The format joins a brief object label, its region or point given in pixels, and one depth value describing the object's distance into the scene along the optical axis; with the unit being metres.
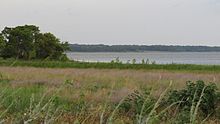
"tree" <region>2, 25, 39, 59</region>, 46.81
